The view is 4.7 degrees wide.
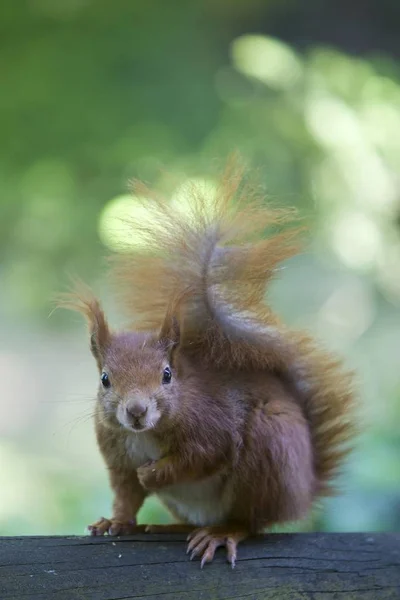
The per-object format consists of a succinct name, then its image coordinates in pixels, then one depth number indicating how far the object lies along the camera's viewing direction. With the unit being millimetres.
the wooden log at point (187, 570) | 2287
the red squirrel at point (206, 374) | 2315
